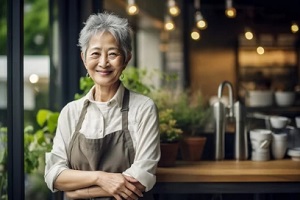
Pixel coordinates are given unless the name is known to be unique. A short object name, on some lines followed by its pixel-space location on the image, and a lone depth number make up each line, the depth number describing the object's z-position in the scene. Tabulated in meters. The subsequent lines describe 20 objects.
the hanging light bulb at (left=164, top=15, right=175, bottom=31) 8.22
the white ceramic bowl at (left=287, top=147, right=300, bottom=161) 3.42
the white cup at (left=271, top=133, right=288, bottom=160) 3.44
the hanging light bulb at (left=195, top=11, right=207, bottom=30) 8.13
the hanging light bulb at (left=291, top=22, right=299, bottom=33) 7.80
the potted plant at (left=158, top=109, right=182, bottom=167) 3.20
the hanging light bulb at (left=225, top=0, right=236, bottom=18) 7.32
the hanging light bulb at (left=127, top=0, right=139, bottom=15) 5.09
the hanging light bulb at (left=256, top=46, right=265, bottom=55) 7.90
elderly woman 2.37
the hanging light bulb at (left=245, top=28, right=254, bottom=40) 7.91
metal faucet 3.46
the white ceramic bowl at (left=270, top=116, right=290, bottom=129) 3.55
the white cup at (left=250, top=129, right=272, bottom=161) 3.39
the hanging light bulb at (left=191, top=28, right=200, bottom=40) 8.48
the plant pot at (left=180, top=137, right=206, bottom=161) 3.37
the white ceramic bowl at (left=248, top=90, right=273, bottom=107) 5.02
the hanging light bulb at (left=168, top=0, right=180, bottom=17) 6.97
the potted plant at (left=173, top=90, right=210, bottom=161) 3.38
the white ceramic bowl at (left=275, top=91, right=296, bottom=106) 5.05
